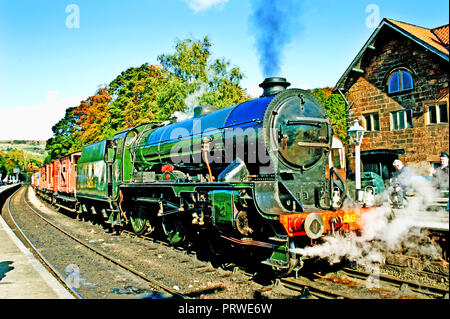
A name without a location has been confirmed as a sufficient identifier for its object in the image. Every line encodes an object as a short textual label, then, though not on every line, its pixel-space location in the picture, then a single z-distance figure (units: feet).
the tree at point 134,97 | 71.85
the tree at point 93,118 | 105.70
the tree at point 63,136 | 161.58
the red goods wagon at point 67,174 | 53.01
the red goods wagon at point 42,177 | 90.52
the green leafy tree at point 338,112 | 101.30
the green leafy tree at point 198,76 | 63.93
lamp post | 32.50
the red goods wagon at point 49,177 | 75.15
